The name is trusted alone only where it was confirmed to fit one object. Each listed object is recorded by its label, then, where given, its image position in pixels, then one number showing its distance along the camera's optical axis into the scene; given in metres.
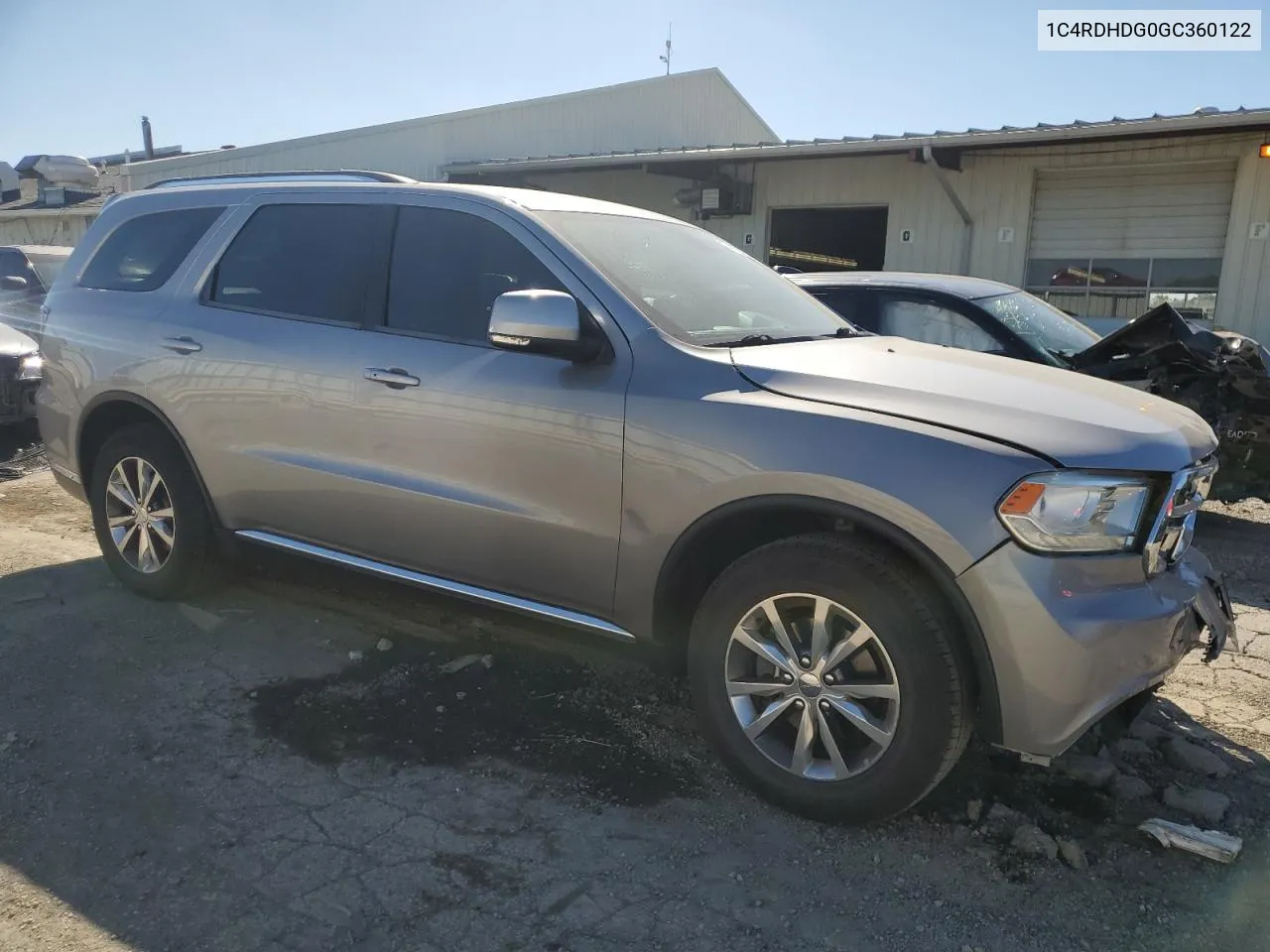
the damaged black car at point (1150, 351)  5.79
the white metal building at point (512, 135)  17.67
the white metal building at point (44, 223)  20.92
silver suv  2.50
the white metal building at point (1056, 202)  10.29
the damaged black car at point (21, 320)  7.75
